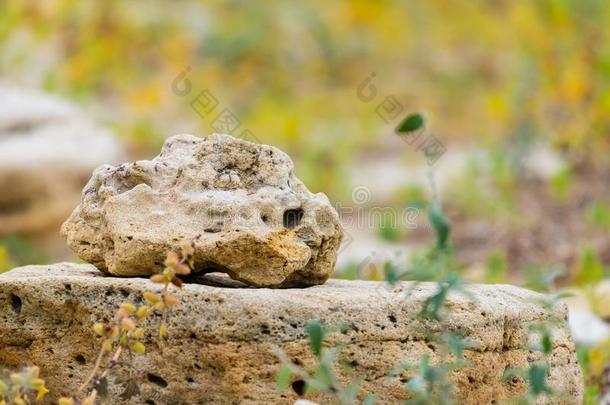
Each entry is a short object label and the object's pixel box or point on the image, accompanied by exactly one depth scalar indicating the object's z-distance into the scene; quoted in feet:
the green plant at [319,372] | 13.88
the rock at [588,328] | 31.17
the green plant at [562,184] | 55.36
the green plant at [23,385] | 14.79
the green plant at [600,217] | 47.16
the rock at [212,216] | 18.40
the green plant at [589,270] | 36.29
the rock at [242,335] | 17.21
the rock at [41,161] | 46.55
